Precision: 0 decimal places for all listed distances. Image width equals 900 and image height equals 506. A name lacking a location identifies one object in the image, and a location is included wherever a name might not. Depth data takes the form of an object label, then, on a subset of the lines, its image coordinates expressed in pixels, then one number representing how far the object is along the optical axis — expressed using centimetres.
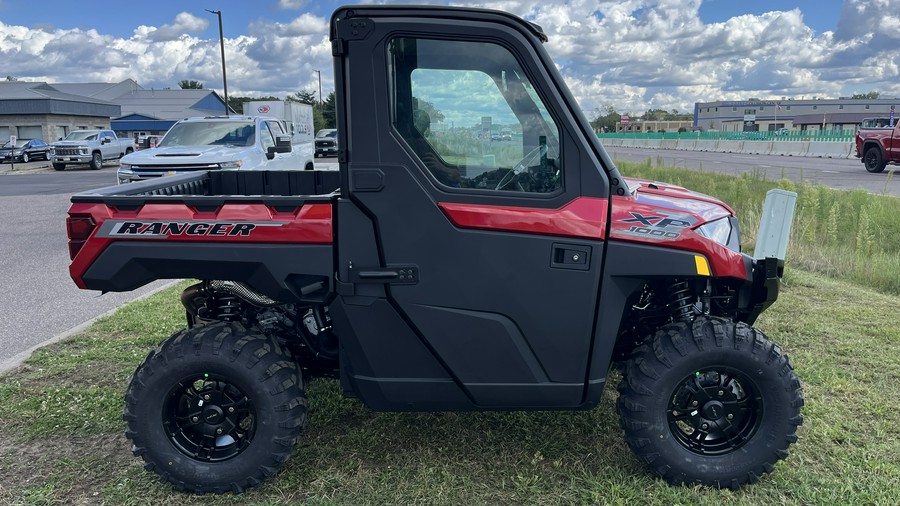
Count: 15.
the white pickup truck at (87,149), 2822
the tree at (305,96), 7644
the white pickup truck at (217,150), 1071
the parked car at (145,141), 2380
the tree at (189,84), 11188
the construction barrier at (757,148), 3481
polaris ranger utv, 289
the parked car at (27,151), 3491
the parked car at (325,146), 3110
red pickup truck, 1869
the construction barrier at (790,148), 3205
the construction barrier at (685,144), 4385
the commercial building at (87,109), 4575
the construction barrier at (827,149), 2925
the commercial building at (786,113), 9256
